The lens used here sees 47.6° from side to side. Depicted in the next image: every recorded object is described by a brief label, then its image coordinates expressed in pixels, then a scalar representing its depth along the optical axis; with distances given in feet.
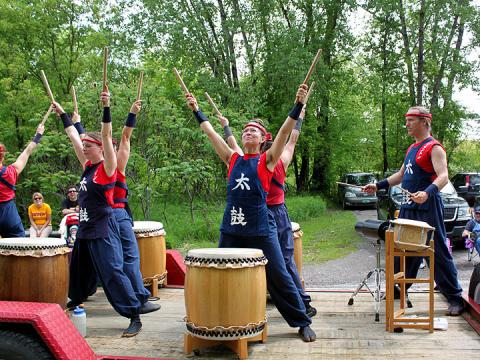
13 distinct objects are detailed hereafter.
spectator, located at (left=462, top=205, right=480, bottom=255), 30.32
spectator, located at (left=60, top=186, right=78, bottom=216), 33.19
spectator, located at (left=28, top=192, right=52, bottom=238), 33.27
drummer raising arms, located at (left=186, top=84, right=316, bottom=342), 13.50
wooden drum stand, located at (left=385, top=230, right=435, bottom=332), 13.96
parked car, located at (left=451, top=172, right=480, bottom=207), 71.12
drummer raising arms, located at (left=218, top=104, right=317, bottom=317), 15.85
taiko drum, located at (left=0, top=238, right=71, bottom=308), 13.14
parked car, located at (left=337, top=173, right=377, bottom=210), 74.13
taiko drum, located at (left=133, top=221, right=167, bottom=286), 18.38
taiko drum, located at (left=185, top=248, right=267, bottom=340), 12.22
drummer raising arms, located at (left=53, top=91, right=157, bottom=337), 14.34
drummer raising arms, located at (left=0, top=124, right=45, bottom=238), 18.98
